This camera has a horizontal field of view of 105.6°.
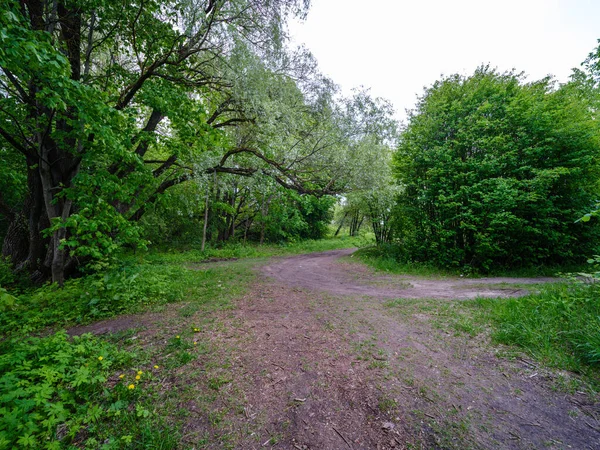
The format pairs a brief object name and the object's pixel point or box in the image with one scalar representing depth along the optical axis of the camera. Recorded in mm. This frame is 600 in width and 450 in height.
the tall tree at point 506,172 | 7875
